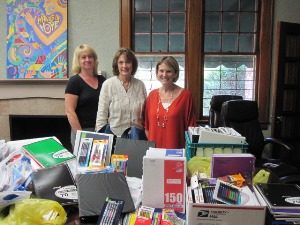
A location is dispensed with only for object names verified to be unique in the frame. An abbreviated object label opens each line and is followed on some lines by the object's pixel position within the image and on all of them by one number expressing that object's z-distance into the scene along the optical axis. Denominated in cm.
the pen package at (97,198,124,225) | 107
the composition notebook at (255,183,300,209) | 101
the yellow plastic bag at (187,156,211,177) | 136
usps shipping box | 100
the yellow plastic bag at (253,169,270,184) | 133
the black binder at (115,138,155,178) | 152
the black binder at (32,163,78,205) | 122
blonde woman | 239
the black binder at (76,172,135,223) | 113
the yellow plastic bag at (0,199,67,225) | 109
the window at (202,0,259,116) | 372
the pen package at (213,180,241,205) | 103
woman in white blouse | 221
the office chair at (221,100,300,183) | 300
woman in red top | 212
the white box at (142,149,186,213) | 117
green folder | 145
